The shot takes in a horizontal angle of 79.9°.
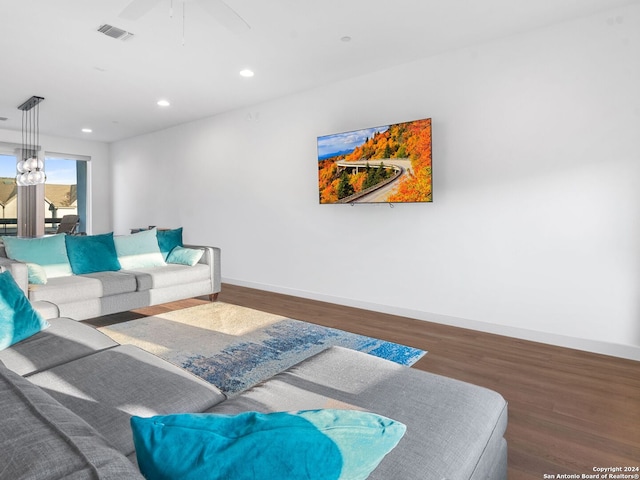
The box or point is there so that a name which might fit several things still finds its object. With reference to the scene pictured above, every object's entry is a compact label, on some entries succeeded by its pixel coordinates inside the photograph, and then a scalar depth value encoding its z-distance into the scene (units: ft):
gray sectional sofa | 2.06
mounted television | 12.26
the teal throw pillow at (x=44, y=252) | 11.60
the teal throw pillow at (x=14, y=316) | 6.23
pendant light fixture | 16.80
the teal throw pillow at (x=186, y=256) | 14.82
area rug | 8.86
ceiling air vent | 10.50
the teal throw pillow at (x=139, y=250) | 14.06
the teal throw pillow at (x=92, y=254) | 12.78
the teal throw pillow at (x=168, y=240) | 15.24
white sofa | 10.64
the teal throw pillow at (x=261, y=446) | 1.89
